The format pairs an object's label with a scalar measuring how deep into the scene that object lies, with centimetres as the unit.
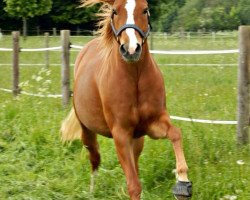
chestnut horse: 654
